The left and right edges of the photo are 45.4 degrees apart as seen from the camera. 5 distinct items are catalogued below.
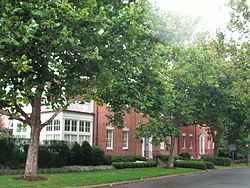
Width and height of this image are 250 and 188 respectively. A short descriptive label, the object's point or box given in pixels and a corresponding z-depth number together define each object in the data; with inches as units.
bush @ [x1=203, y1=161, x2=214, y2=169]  1082.6
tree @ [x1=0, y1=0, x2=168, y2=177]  393.7
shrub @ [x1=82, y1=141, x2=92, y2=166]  889.6
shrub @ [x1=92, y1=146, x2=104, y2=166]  911.0
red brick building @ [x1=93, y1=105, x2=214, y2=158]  1090.1
